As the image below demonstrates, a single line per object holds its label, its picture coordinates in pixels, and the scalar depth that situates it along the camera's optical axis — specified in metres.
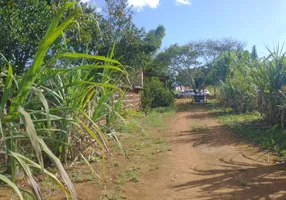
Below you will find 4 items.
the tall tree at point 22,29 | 5.78
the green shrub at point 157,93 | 18.20
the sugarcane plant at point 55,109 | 1.52
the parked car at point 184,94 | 40.74
